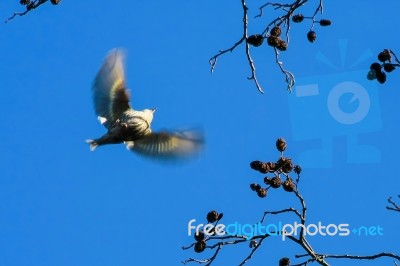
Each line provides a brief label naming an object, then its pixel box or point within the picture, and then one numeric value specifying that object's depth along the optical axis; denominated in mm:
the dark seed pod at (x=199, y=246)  9008
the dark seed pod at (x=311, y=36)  9703
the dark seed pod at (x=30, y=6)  9246
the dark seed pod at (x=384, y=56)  8828
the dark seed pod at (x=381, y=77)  8789
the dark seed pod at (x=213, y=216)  9180
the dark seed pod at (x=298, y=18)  9687
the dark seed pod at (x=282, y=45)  9094
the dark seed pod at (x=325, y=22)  9523
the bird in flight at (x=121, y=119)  11195
